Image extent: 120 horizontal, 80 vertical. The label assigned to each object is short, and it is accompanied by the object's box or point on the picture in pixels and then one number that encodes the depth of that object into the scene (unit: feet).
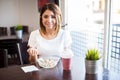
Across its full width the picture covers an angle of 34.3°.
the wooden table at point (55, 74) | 4.56
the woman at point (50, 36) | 6.61
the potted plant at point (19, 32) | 11.96
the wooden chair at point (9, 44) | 10.92
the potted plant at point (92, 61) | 4.73
